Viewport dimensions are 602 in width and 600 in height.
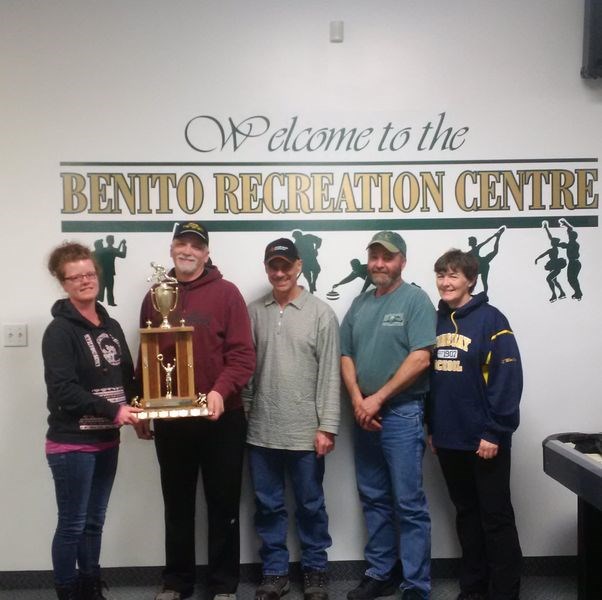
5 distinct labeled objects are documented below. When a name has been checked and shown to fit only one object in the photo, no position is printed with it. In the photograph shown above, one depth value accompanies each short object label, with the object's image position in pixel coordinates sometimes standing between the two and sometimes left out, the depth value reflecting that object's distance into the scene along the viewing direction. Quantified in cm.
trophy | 248
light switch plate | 300
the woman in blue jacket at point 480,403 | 256
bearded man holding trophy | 260
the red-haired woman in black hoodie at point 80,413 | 238
